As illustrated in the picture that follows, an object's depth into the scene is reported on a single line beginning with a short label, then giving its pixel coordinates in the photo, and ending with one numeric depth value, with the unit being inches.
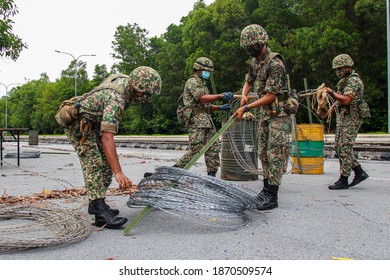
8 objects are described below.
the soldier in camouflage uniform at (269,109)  183.2
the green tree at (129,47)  2118.6
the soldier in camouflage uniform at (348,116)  235.9
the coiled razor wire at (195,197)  147.0
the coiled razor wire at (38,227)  120.2
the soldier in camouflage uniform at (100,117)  139.5
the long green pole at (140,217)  137.9
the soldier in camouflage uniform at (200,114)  225.0
